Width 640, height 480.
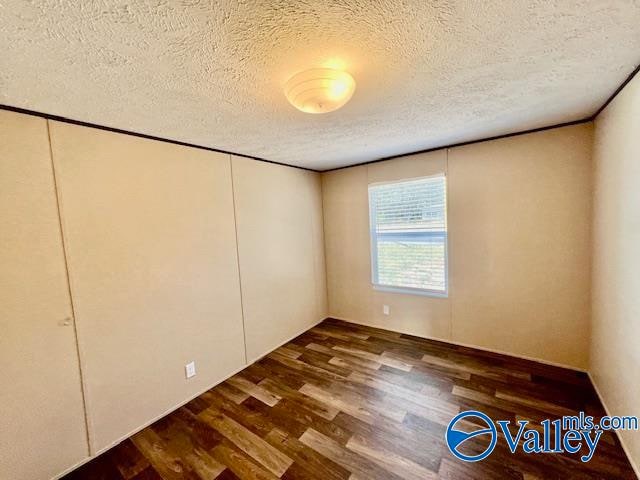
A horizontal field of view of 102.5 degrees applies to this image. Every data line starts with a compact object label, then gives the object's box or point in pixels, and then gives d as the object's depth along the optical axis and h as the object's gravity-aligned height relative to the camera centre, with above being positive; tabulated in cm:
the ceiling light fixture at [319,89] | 125 +67
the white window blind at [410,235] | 296 -20
